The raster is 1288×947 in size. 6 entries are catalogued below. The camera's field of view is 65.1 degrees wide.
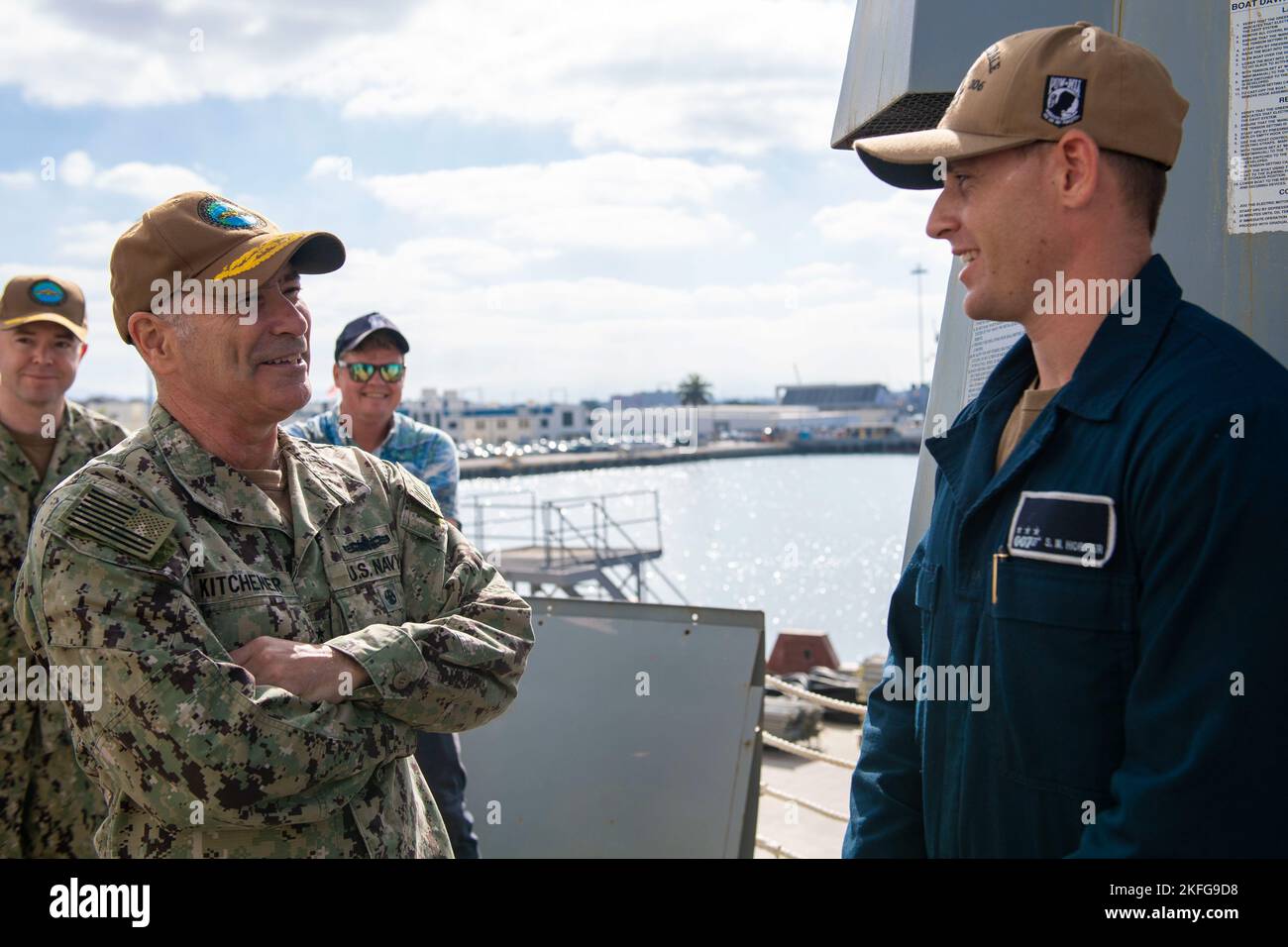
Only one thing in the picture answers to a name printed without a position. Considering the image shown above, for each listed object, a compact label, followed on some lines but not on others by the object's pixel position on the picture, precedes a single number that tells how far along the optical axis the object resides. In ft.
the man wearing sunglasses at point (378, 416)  14.16
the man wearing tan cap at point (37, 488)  10.81
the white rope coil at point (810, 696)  13.38
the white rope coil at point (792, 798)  15.10
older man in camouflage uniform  6.02
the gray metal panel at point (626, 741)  12.96
